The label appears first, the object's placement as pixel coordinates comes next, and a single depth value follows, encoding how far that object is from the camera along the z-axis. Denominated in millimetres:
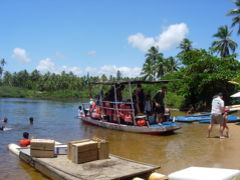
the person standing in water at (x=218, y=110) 11578
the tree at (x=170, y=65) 57394
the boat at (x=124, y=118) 13652
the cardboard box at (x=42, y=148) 7648
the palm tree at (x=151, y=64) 59125
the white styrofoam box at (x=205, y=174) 5293
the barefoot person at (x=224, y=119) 11738
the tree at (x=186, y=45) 52562
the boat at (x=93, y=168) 6008
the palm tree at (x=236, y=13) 33812
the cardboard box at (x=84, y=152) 6875
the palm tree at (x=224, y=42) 42562
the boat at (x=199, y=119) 18875
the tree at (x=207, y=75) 25020
